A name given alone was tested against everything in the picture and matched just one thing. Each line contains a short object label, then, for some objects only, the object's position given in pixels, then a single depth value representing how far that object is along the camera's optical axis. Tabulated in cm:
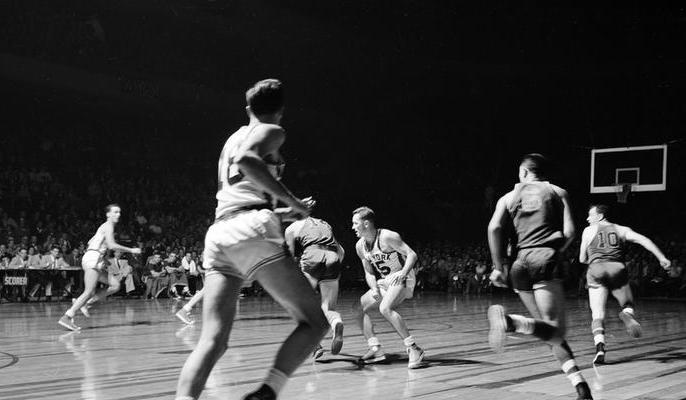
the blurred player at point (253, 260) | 373
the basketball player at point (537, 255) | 539
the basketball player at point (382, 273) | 832
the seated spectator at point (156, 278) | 2133
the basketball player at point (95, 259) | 1167
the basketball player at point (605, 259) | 898
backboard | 2369
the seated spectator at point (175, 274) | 2169
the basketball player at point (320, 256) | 873
